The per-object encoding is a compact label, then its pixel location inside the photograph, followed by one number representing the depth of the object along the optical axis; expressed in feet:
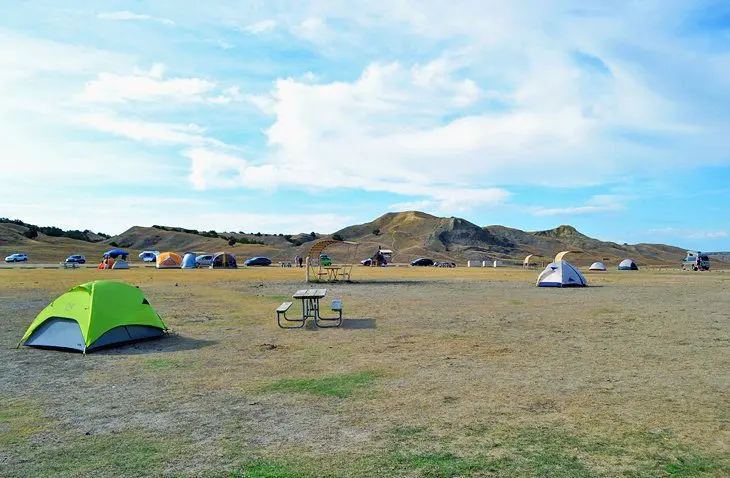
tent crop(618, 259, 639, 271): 236.79
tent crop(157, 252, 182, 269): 205.57
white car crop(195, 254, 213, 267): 226.17
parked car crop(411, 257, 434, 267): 290.58
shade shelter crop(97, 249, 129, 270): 187.60
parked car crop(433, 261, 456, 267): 284.22
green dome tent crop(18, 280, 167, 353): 40.11
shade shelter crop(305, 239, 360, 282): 124.94
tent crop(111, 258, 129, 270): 187.08
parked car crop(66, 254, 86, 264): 240.03
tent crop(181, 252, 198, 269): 210.63
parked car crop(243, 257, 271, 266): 258.14
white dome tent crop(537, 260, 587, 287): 106.52
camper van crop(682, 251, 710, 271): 230.07
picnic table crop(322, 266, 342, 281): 126.26
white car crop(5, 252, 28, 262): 249.65
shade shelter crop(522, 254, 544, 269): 268.31
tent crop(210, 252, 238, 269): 211.41
